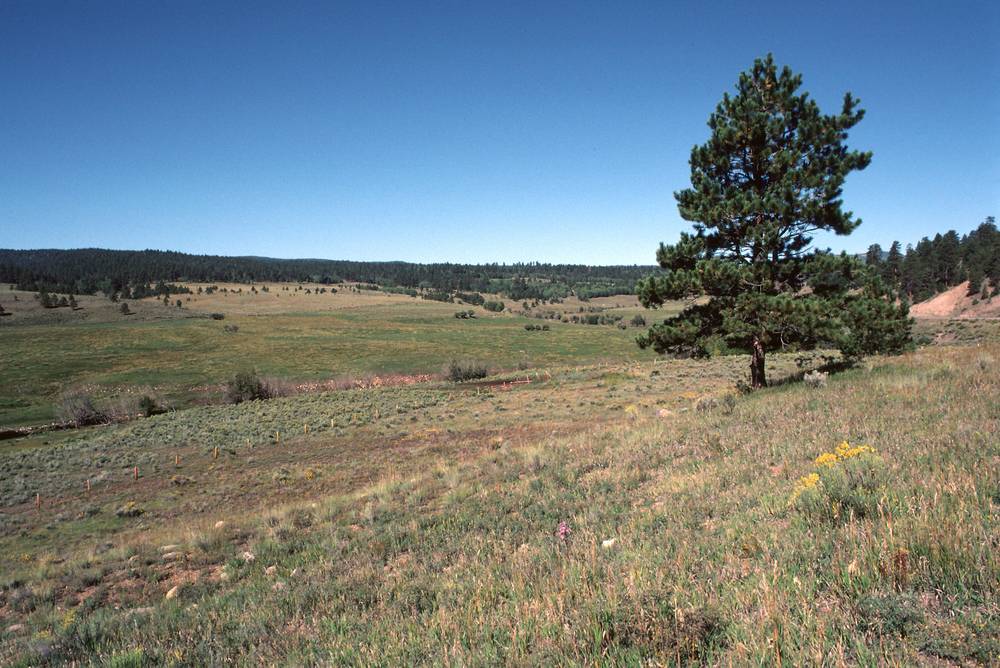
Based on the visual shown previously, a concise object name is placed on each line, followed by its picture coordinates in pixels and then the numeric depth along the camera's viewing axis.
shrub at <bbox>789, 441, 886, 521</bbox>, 5.09
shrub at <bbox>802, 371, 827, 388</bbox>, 15.41
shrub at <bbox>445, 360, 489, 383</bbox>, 56.44
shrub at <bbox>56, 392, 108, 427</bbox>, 43.59
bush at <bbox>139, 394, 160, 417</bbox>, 46.88
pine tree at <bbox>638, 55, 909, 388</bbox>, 15.88
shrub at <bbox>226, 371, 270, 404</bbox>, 50.66
